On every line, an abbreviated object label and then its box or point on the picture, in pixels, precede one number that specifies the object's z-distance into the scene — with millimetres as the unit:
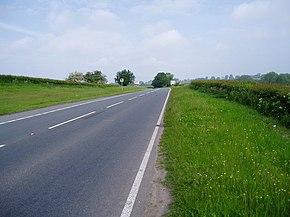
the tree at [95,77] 109062
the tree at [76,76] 104500
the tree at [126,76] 123900
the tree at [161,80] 154500
